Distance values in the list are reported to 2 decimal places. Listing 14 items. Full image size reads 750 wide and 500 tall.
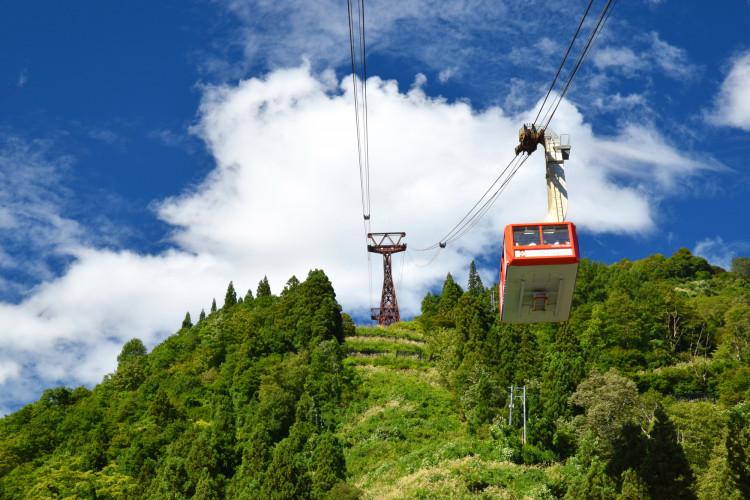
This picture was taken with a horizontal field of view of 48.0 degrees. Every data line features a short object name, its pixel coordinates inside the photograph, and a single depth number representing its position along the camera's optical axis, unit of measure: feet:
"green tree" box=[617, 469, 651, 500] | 128.26
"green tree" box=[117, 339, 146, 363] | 458.91
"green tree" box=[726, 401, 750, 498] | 137.06
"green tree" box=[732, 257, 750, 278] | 501.56
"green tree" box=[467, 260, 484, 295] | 382.63
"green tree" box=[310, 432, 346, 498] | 145.44
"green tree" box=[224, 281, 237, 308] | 421.05
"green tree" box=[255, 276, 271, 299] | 395.14
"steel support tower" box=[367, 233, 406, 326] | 302.66
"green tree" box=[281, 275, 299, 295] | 303.68
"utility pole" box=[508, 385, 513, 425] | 174.29
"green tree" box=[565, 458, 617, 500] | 131.23
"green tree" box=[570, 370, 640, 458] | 167.43
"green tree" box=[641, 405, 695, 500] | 133.59
